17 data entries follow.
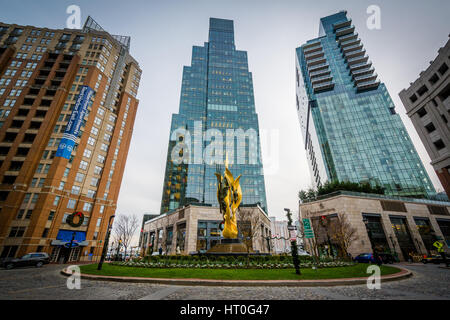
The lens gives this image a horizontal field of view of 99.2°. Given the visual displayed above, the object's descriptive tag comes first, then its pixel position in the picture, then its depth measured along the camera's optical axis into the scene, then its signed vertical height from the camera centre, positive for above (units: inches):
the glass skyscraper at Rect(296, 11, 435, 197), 2282.2 +1649.8
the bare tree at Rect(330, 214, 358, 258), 1129.4 +99.8
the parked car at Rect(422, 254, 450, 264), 933.3 -67.6
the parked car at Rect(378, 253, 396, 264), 1052.5 -58.8
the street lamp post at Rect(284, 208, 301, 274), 459.5 -14.6
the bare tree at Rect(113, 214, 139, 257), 1873.8 +222.3
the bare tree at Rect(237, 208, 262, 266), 1469.5 +207.8
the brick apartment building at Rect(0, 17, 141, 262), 1310.3 +853.5
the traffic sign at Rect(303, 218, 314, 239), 519.6 +41.2
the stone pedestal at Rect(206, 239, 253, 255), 765.9 -1.3
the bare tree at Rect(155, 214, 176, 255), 2047.5 +225.5
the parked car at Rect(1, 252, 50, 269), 764.0 -41.1
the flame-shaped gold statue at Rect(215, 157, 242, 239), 839.1 +194.3
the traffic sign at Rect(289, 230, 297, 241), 483.2 +25.6
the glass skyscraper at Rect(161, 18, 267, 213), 2610.7 +1683.9
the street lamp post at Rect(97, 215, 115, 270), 620.1 +9.6
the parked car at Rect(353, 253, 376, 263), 950.4 -57.7
